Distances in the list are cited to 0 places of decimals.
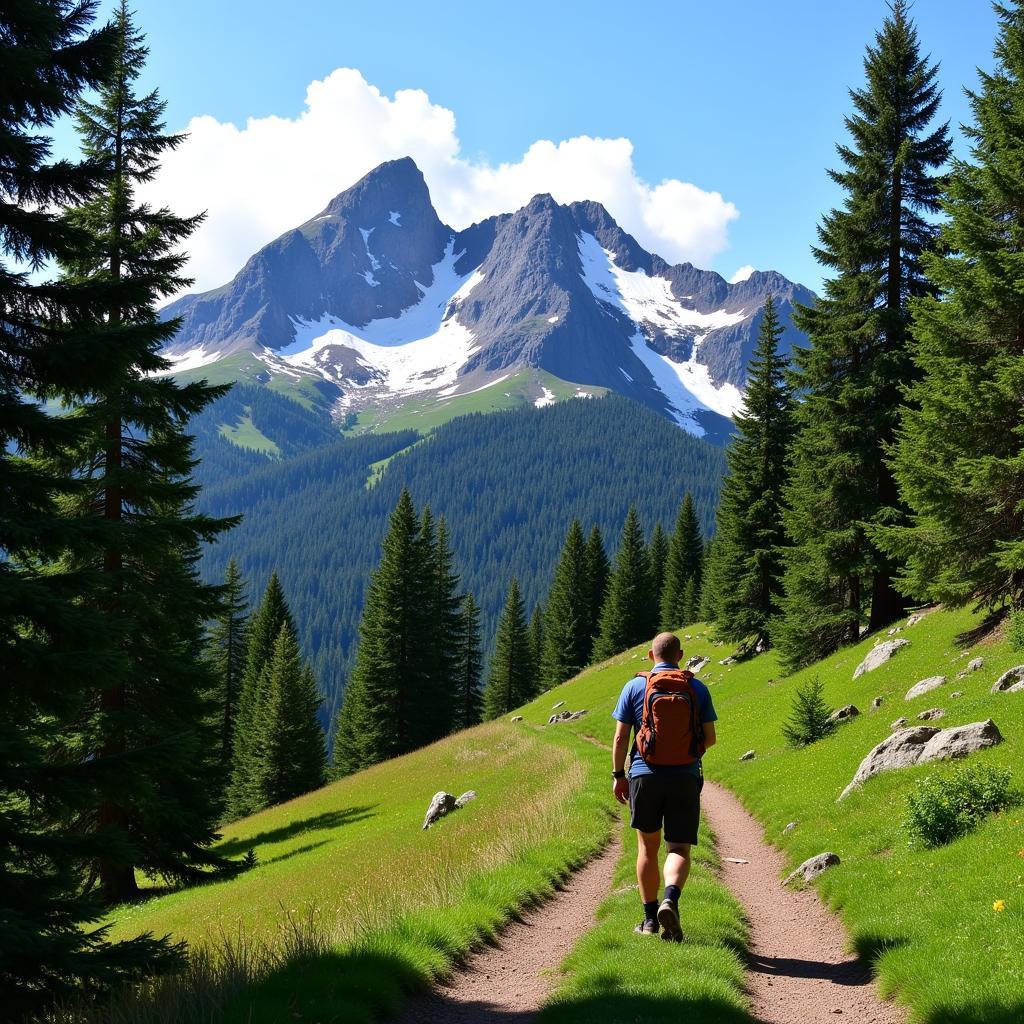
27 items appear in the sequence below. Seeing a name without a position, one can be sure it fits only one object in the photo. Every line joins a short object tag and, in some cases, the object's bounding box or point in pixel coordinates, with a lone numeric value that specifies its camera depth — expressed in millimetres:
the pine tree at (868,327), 26422
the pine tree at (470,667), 67375
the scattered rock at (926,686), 17047
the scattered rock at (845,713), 19594
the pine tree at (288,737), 44125
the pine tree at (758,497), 37844
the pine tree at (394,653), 49344
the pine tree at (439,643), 51281
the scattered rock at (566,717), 42622
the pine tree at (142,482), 16781
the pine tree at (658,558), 81438
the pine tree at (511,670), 71312
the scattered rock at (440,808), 22609
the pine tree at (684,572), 70688
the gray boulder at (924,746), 11516
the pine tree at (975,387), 16828
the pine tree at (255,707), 46906
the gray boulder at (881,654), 22406
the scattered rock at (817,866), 10750
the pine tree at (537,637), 80575
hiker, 7523
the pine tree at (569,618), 72562
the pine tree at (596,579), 74938
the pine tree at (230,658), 53875
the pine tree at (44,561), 7156
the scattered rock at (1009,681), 14039
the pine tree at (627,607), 68062
